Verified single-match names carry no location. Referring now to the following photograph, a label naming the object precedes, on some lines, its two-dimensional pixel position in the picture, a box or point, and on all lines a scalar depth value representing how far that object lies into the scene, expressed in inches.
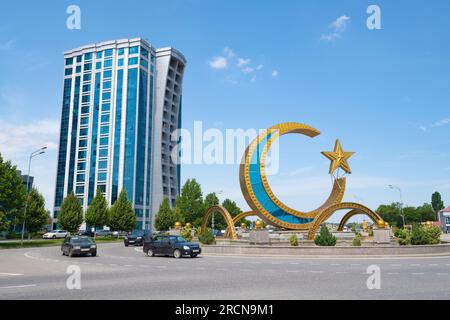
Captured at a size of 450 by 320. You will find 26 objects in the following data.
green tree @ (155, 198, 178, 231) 2967.5
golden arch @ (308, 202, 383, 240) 1243.8
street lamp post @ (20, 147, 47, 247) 1770.2
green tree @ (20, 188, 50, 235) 1755.2
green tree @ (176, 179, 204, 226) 2888.8
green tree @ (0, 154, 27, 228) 1451.8
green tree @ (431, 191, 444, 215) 5580.7
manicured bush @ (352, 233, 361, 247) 1061.1
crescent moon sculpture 1341.7
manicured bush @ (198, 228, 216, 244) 1227.9
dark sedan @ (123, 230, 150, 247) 1599.4
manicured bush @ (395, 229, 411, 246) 1093.8
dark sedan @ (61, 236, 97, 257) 980.6
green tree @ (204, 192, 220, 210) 3142.2
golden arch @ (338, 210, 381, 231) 1478.8
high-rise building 3646.7
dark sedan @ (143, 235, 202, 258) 912.3
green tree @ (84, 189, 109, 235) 2393.0
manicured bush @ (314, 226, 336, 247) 1057.5
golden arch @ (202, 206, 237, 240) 1396.4
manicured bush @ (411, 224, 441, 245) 1079.0
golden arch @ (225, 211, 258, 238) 1485.5
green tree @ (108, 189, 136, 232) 2534.4
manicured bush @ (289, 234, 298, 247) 1057.6
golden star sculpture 1455.5
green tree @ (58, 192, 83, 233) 2158.0
